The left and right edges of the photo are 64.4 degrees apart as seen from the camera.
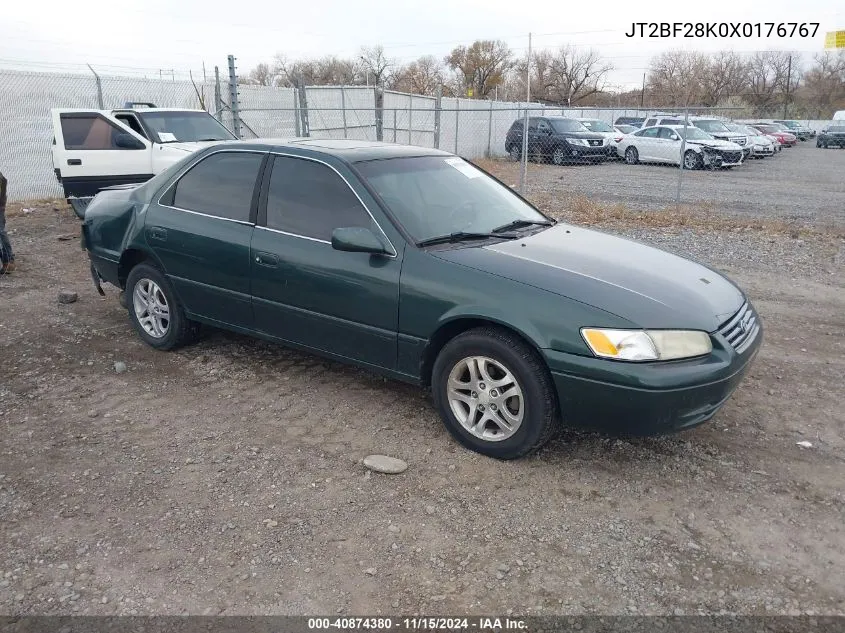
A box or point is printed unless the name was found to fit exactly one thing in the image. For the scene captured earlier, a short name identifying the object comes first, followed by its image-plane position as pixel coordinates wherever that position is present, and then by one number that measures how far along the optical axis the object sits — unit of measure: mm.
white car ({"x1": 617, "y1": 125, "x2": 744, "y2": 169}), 20906
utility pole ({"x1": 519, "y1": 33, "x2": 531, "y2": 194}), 11439
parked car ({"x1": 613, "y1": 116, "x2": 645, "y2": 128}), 31348
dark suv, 22000
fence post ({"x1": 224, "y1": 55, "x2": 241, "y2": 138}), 13047
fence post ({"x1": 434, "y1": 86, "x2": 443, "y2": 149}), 14231
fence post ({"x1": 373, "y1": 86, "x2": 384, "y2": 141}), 16422
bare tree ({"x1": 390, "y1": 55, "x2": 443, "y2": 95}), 66212
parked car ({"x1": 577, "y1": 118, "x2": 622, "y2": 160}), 24003
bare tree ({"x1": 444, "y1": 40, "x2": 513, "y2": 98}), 70625
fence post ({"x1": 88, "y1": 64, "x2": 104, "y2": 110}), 14042
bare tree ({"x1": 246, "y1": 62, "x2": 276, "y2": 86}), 58519
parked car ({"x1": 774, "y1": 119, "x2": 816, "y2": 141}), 37781
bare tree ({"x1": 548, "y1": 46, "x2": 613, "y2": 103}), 70500
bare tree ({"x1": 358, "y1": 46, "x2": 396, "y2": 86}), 65750
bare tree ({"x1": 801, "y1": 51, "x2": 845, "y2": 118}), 56281
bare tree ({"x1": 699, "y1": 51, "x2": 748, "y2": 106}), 61094
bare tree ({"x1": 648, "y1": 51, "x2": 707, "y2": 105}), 59094
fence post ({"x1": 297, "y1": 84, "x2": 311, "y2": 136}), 14406
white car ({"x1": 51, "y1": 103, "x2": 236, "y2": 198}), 10859
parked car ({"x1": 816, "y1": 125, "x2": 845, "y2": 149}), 30114
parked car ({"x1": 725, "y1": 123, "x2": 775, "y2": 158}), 25141
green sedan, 3207
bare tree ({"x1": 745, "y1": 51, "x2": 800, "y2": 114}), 64512
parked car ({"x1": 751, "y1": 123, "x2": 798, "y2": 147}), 31734
